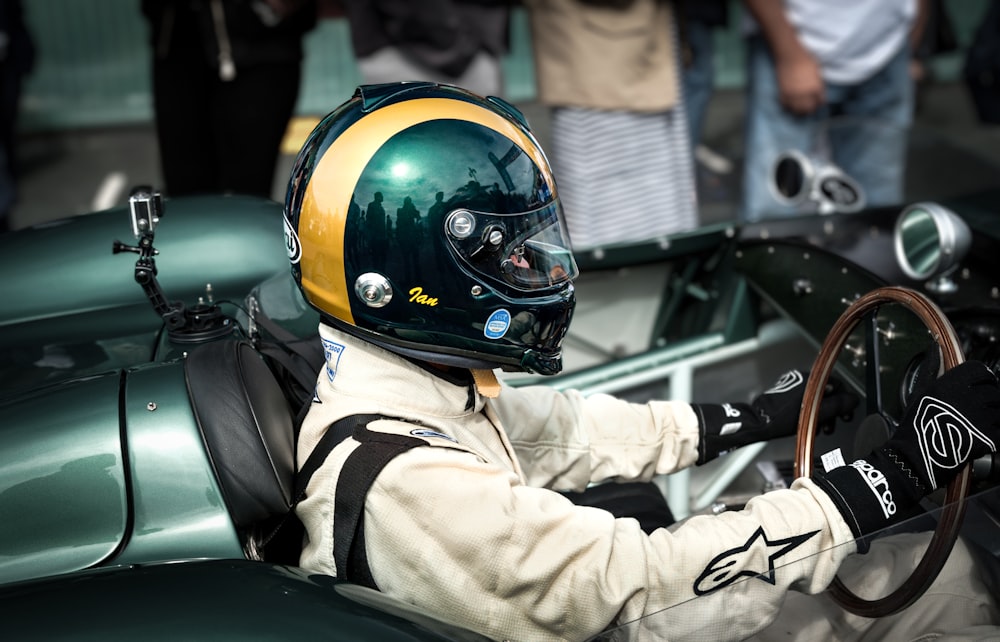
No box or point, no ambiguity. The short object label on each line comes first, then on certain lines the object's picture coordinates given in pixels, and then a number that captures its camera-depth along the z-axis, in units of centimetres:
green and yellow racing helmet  159
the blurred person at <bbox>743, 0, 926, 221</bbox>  377
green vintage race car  143
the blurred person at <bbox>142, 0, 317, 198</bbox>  371
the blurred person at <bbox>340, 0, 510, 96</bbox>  353
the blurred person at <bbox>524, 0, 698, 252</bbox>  363
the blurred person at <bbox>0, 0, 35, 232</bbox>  475
